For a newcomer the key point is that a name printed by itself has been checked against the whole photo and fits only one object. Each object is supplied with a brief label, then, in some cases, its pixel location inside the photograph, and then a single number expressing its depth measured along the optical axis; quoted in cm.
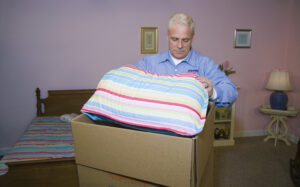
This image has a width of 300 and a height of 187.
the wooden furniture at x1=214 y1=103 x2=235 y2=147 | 320
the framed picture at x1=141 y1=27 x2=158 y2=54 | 311
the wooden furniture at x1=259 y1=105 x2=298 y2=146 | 315
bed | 178
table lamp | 310
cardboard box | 61
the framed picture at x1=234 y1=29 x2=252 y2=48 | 336
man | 97
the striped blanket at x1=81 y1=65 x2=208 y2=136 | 62
